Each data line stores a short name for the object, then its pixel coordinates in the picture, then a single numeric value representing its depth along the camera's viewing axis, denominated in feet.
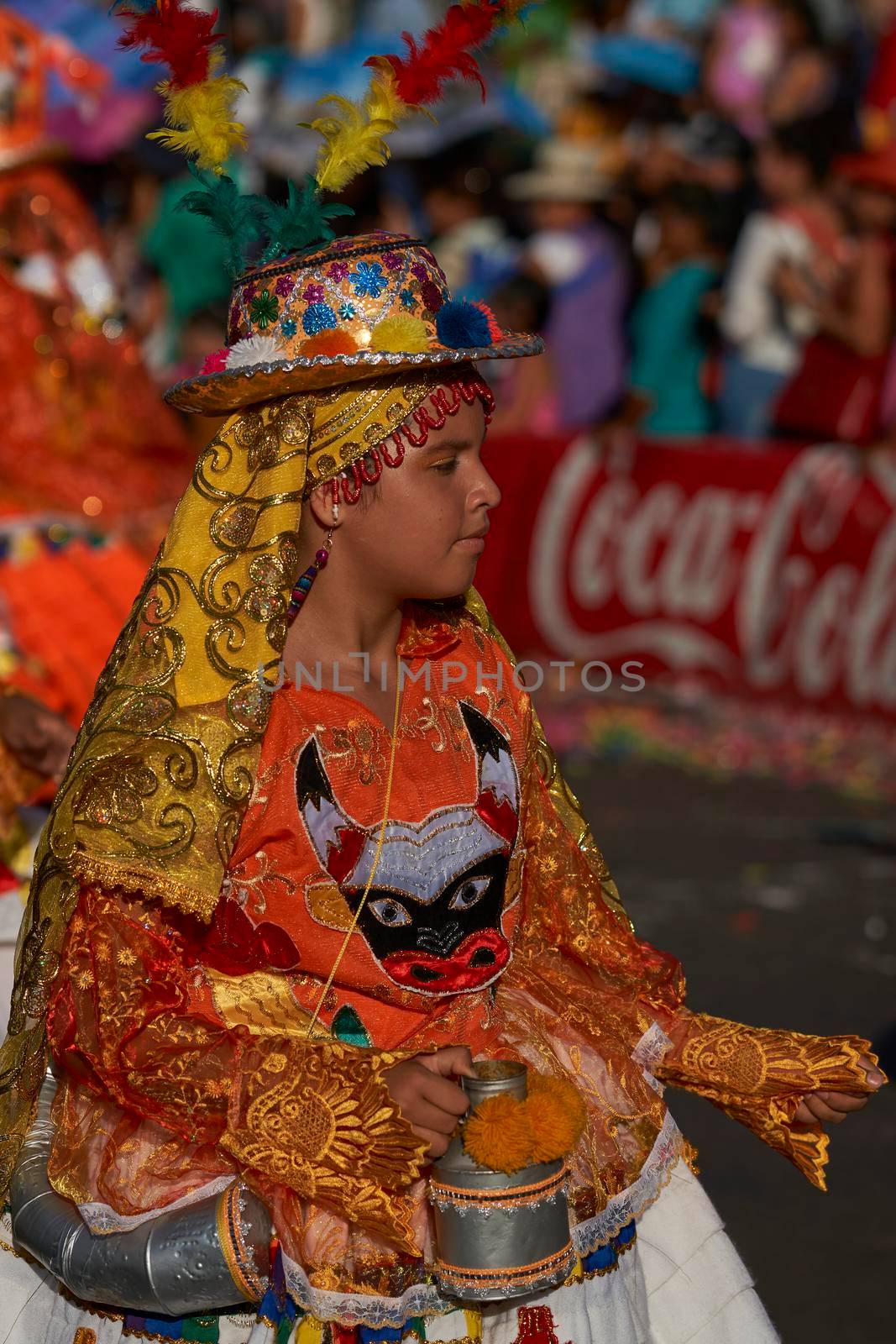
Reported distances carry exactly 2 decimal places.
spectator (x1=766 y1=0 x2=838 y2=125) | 38.68
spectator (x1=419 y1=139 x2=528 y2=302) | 38.99
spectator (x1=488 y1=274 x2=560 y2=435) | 37.68
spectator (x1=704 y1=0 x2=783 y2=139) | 40.68
